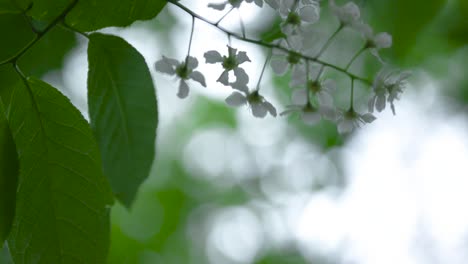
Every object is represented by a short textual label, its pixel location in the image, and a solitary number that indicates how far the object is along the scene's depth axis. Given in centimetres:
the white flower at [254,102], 45
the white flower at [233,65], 42
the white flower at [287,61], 44
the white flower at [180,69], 45
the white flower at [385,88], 45
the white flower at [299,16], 42
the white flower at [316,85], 45
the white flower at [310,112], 45
